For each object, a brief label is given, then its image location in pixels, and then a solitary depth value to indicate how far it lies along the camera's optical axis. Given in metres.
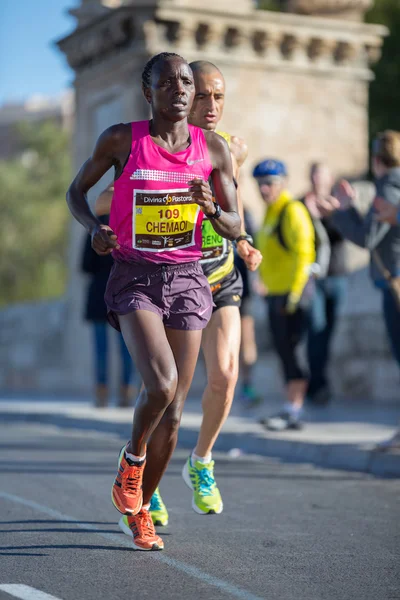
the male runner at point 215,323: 6.17
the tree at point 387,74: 45.34
